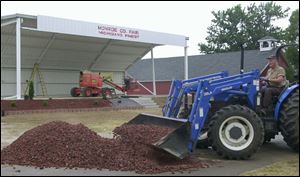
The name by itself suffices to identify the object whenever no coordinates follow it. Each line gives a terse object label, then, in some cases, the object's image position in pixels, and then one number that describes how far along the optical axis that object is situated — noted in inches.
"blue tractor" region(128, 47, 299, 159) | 341.1
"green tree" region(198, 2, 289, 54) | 2348.7
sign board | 1090.7
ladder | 1336.1
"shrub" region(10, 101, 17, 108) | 884.0
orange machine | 1264.8
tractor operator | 386.0
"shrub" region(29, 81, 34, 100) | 1003.1
